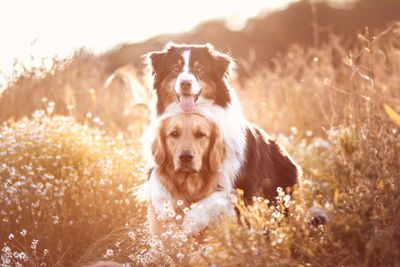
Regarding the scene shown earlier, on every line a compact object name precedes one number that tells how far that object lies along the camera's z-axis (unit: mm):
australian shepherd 4922
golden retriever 4801
